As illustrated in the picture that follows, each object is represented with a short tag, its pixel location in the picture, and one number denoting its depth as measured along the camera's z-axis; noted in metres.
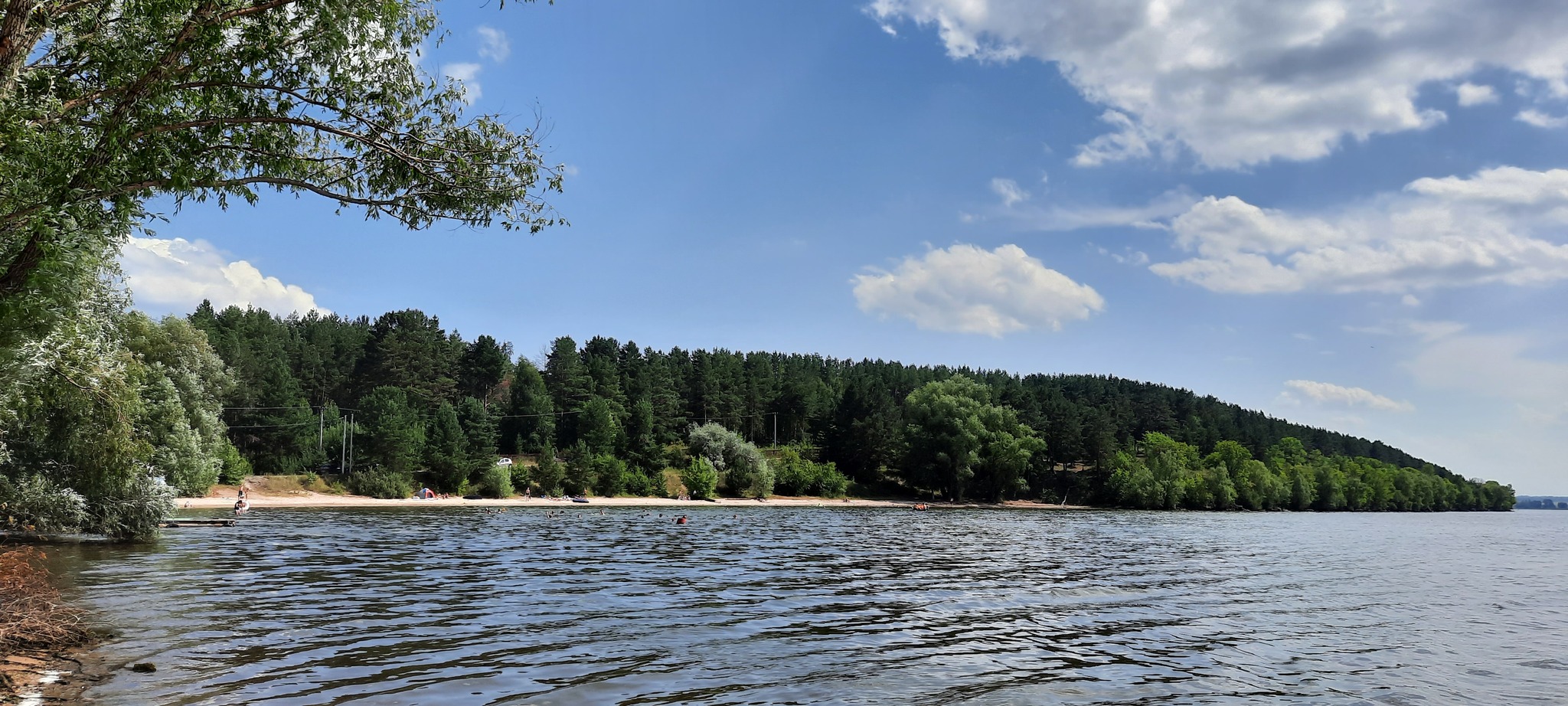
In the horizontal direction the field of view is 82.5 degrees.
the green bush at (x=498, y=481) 102.12
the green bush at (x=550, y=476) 107.00
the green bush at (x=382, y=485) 94.12
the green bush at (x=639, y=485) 114.25
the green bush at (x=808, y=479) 129.62
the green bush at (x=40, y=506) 31.73
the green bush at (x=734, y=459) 120.38
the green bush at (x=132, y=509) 34.75
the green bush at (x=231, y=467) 85.62
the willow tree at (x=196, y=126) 11.33
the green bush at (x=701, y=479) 114.81
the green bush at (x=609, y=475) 110.81
